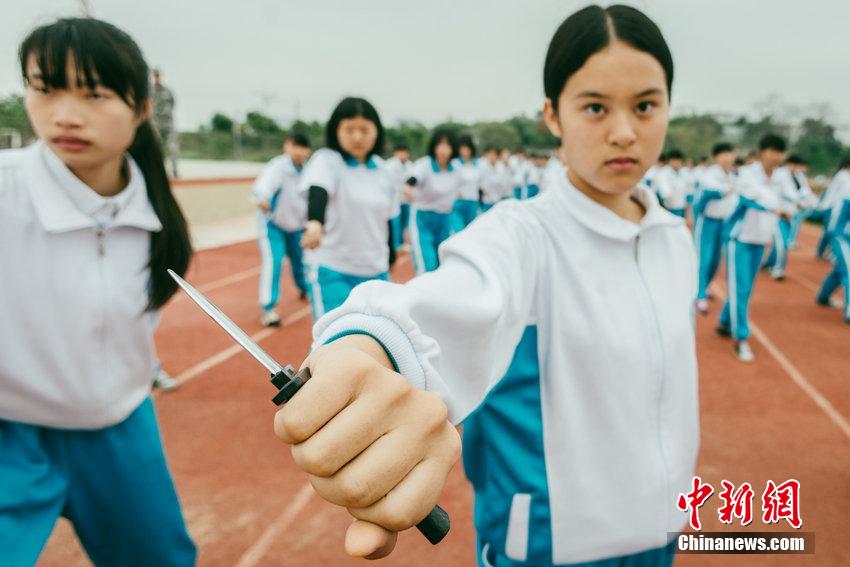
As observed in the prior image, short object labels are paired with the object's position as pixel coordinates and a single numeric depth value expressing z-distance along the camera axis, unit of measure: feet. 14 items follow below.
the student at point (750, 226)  15.37
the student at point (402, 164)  33.58
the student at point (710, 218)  21.68
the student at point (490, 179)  35.52
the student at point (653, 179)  32.12
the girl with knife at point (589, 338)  3.78
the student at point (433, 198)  22.33
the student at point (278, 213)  18.48
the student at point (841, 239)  20.16
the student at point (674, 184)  30.81
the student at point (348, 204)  10.91
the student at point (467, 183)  25.91
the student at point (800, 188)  25.31
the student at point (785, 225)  21.56
